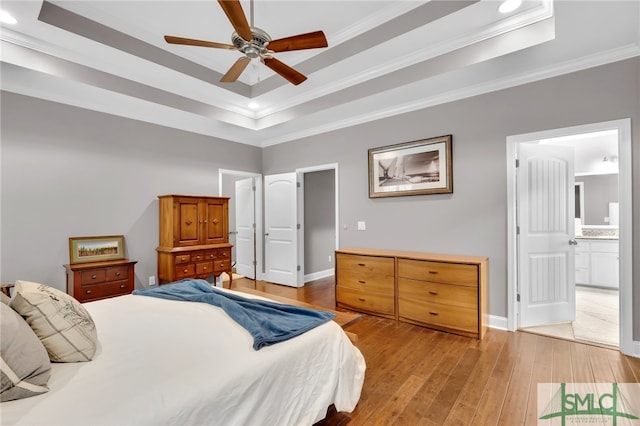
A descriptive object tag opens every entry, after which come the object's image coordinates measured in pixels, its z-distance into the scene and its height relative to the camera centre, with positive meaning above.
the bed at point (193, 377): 1.03 -0.66
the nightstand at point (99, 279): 3.31 -0.74
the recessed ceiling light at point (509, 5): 2.30 +1.63
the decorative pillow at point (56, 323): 1.32 -0.50
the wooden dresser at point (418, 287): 3.07 -0.86
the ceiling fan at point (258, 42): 1.97 +1.22
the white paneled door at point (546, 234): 3.27 -0.24
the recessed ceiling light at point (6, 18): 2.36 +1.62
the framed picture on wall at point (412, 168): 3.68 +0.59
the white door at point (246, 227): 5.84 -0.27
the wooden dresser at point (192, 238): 4.05 -0.33
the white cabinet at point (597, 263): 4.61 -0.81
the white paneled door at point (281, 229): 5.25 -0.27
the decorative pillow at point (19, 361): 1.02 -0.53
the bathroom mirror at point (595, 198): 4.88 +0.22
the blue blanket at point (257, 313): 1.62 -0.63
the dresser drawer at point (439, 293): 3.06 -0.87
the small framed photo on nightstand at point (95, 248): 3.58 -0.42
